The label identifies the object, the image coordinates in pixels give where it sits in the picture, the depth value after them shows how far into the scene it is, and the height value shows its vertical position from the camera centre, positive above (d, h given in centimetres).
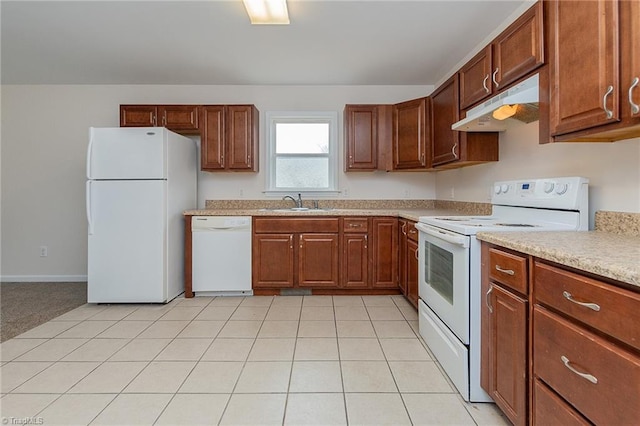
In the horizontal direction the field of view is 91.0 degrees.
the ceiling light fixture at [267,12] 222 +147
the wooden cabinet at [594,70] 114 +57
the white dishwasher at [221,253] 330 -44
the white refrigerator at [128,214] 300 -3
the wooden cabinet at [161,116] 352 +106
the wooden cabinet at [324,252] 331 -43
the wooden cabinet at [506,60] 166 +95
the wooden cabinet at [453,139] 259 +61
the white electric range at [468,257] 160 -26
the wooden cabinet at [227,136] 354 +84
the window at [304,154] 390 +71
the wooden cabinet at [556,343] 85 -44
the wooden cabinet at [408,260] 279 -46
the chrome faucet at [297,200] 372 +13
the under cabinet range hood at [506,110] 170 +62
